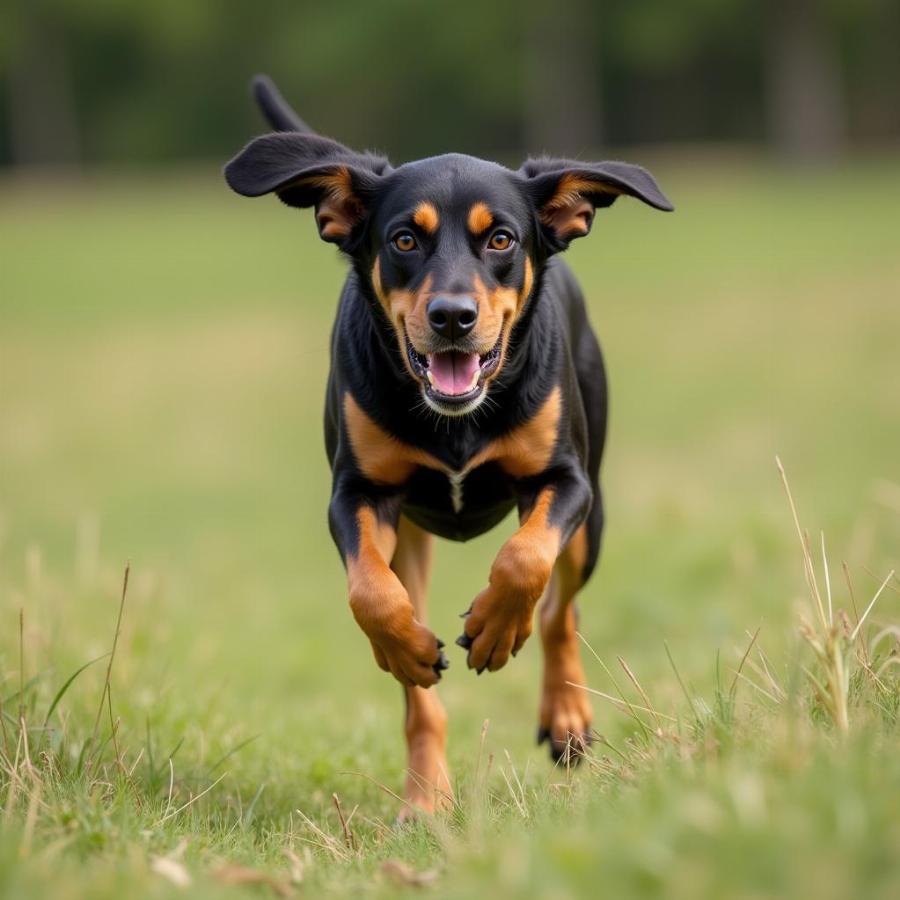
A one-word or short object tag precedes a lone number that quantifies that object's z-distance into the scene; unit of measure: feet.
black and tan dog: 28.91
